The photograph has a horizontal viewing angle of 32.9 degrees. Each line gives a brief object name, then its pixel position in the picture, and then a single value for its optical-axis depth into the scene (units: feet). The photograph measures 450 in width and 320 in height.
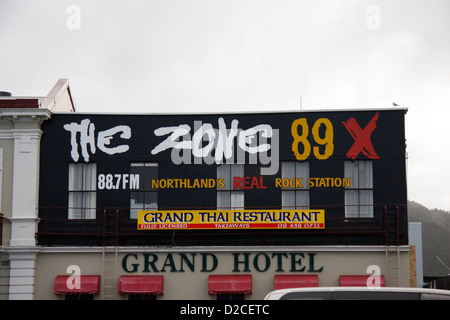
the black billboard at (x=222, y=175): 97.09
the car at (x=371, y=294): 52.65
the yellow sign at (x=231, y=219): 96.12
